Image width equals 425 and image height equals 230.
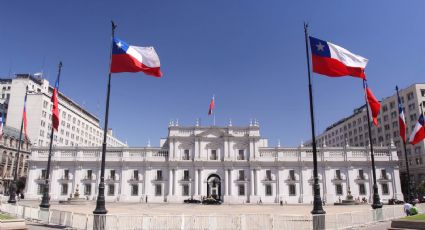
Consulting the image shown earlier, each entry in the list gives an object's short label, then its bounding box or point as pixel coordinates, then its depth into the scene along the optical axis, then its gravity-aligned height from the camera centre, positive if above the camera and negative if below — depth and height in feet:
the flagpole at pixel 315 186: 54.08 -0.44
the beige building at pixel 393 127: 218.59 +44.58
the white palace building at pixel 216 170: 186.91 +6.96
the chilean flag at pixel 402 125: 93.76 +16.13
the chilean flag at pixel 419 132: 95.35 +14.46
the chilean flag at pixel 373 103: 83.35 +19.74
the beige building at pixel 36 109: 253.03 +56.30
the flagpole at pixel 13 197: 106.36 -4.90
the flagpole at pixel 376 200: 75.77 -3.71
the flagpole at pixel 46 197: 78.15 -3.55
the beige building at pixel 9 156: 218.40 +17.19
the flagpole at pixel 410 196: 95.66 -3.44
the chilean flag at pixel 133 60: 61.26 +22.20
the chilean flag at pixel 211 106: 198.09 +44.00
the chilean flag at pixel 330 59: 59.98 +21.95
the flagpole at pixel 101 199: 54.50 -2.75
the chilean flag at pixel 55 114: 83.15 +16.43
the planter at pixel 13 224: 43.09 -5.50
